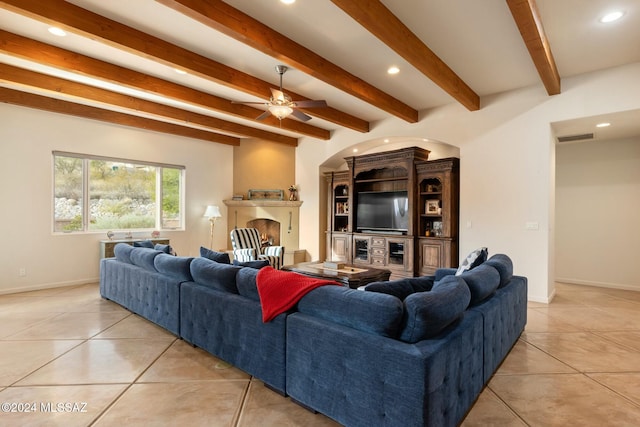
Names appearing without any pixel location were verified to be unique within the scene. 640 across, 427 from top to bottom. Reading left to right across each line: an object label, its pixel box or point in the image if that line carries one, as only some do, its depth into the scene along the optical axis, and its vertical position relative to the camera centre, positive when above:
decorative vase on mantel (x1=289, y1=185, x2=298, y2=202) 8.02 +0.45
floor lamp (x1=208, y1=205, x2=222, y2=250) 7.16 +0.01
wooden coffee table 4.37 -0.82
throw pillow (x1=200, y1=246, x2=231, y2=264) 3.30 -0.43
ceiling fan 4.06 +1.30
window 5.71 +0.34
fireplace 7.82 -0.17
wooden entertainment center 5.85 +0.02
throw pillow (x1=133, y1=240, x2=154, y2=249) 4.67 -0.45
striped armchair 5.90 -0.67
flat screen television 6.53 +0.04
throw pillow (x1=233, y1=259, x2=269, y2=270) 3.05 -0.46
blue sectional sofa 1.68 -0.76
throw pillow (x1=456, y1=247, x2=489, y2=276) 3.16 -0.44
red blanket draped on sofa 2.23 -0.51
